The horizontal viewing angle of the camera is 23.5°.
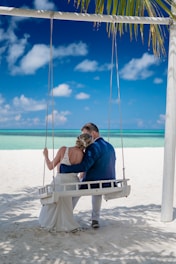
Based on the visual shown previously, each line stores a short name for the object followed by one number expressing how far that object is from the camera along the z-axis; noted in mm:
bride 4664
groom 4645
